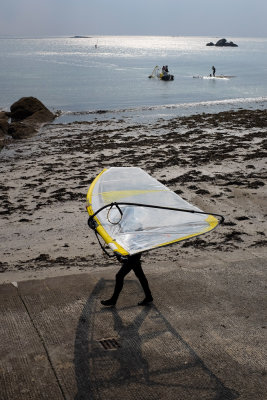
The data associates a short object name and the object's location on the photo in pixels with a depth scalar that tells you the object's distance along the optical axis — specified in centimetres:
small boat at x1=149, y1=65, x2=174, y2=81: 5670
